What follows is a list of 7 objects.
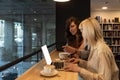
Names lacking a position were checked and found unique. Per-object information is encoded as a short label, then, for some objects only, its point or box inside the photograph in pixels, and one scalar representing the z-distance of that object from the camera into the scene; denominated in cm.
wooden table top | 155
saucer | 159
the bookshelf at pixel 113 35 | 827
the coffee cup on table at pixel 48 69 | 159
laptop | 175
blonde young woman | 150
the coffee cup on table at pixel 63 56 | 224
